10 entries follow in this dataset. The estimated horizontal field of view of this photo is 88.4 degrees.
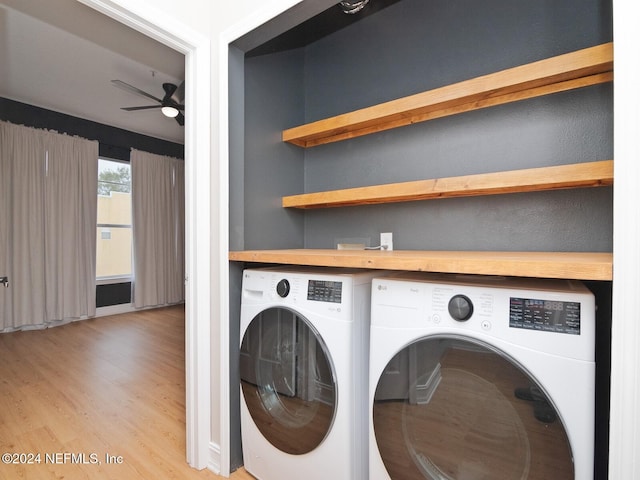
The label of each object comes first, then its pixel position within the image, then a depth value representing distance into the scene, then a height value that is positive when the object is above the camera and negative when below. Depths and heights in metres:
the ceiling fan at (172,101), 3.03 +1.29
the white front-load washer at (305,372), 1.16 -0.52
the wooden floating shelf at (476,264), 0.77 -0.07
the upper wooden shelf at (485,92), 1.14 +0.59
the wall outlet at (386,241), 1.74 -0.02
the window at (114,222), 4.68 +0.23
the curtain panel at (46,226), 3.69 +0.14
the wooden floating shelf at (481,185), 1.10 +0.21
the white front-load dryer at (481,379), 0.79 -0.39
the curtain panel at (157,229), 4.79 +0.14
